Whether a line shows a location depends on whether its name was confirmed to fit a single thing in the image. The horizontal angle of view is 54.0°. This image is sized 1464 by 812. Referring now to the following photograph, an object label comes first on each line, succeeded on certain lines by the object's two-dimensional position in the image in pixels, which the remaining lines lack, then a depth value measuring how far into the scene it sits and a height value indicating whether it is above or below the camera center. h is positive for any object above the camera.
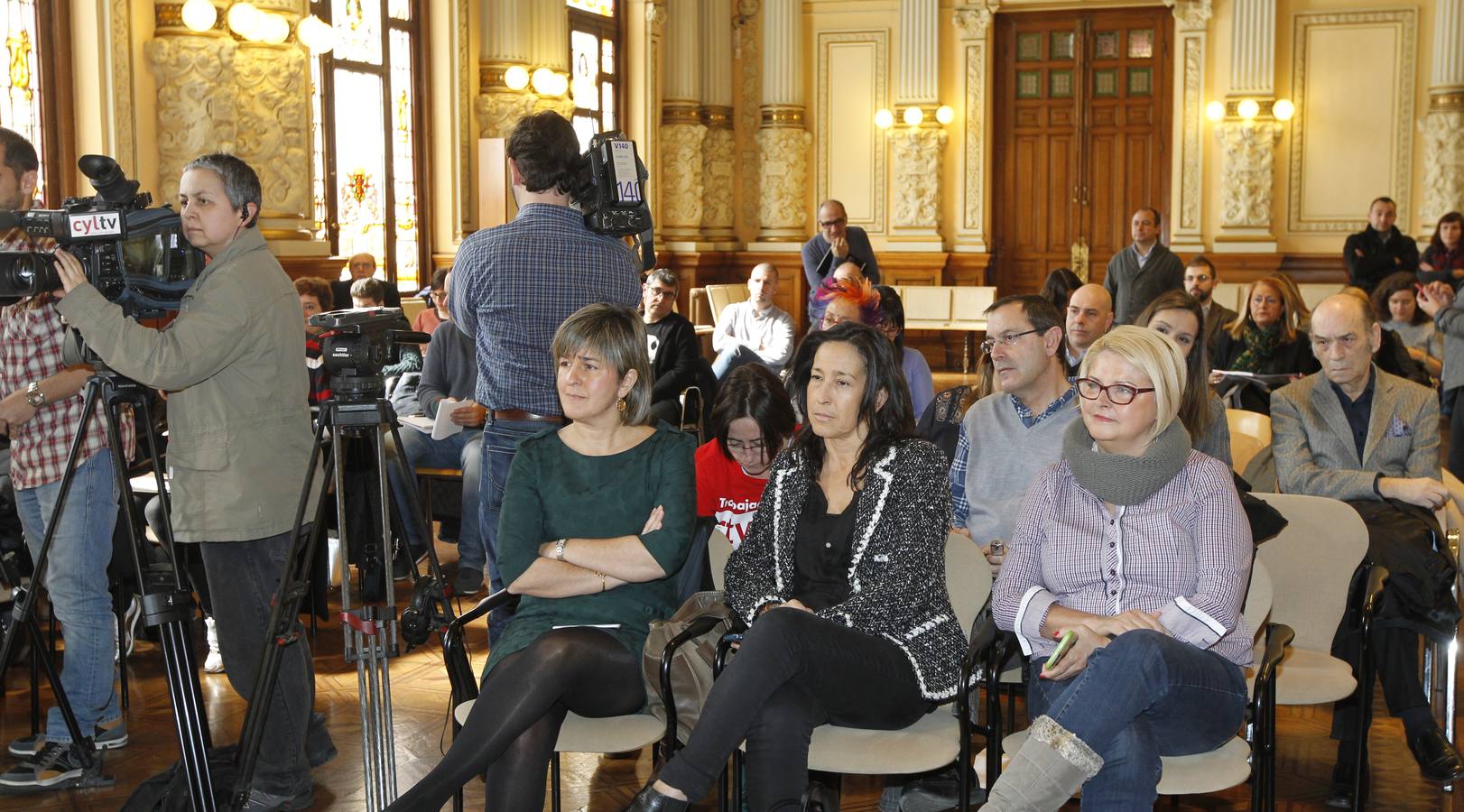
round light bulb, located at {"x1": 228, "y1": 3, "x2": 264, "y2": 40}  7.55 +1.25
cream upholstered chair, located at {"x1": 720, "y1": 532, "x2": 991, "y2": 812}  2.75 -0.96
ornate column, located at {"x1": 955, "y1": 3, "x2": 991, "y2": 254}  14.48 +1.39
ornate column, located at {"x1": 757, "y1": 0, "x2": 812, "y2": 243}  14.73 +1.25
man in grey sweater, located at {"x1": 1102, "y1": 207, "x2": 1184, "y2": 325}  9.52 -0.13
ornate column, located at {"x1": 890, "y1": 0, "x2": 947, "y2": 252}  14.52 +1.17
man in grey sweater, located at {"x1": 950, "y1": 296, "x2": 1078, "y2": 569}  3.69 -0.43
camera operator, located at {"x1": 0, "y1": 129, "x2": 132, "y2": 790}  3.63 -0.60
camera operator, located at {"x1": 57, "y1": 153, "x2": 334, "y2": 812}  3.11 -0.34
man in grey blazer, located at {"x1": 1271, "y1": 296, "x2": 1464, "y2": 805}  3.68 -0.60
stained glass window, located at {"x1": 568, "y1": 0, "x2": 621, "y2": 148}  12.47 +1.68
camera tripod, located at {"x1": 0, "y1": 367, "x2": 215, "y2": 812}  3.13 -0.77
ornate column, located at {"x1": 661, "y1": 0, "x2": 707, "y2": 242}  14.02 +1.35
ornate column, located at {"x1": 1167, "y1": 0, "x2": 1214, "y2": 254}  13.96 +1.20
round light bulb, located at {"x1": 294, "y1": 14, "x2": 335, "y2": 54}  8.03 +1.24
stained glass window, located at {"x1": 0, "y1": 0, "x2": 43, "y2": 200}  6.91 +0.88
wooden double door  14.38 +1.19
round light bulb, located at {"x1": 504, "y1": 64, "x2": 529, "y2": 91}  10.62 +1.31
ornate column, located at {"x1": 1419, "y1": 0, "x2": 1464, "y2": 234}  13.28 +1.17
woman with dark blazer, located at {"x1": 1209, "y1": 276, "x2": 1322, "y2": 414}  6.30 -0.38
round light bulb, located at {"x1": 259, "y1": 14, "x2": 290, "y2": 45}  7.67 +1.21
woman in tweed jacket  2.75 -0.71
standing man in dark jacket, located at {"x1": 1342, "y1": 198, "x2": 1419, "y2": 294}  11.70 +0.00
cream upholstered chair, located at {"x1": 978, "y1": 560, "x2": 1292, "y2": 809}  2.69 -0.98
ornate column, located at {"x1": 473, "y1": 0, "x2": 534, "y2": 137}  10.60 +1.41
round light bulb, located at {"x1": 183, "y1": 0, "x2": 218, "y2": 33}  7.41 +1.25
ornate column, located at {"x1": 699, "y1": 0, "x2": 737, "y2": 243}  14.49 +1.35
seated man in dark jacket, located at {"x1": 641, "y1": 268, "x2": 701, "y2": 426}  6.60 -0.44
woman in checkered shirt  2.64 -0.69
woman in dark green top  2.97 -0.58
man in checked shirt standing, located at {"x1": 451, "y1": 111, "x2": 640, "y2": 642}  3.64 -0.07
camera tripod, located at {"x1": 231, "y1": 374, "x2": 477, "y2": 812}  2.95 -0.76
